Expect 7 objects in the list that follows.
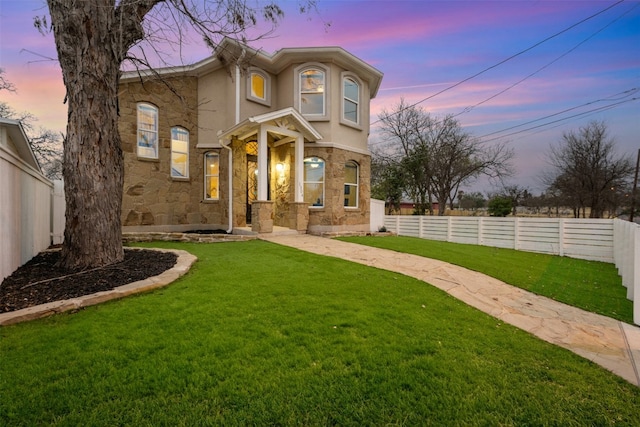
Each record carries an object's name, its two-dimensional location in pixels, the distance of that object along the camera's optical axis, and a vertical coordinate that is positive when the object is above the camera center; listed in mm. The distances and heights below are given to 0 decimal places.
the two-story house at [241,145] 9359 +2267
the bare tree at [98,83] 4340 +1988
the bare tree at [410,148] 19734 +4551
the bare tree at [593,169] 18094 +2762
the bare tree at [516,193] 24331 +1529
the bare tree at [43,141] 15352 +3882
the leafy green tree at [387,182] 20719 +2073
